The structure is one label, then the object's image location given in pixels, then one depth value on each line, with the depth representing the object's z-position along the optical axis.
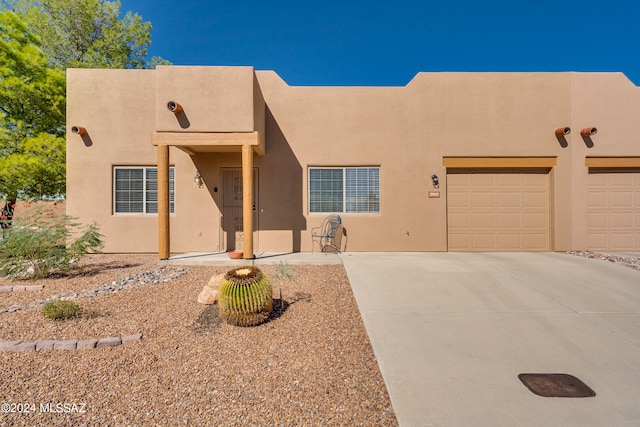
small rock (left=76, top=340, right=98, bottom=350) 2.84
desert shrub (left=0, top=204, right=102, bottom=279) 5.09
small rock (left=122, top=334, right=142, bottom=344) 2.98
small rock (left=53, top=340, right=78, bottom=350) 2.84
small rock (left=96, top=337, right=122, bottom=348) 2.89
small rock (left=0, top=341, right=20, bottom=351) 2.82
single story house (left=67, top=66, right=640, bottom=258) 7.52
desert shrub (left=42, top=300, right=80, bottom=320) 3.42
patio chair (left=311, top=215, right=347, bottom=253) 7.54
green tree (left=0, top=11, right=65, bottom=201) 8.59
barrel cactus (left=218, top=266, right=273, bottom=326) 3.29
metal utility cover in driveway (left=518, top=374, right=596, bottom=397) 2.20
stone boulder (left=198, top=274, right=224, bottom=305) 4.02
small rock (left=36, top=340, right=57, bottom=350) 2.83
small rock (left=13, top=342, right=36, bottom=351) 2.81
